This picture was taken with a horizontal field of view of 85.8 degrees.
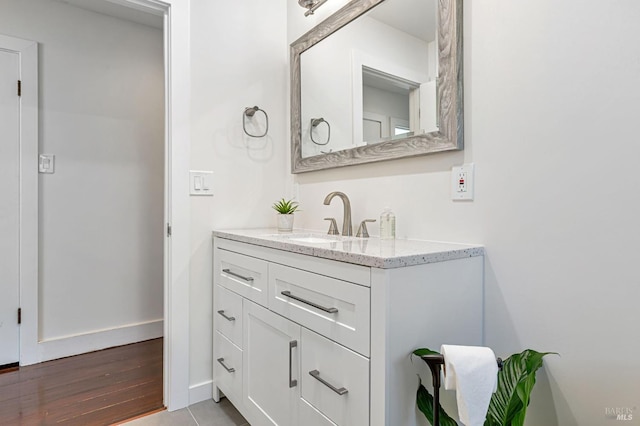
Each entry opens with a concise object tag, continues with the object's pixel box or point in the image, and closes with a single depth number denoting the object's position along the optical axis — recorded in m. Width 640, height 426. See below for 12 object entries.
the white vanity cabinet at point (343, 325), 0.90
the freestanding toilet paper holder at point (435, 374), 0.86
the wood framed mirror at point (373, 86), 1.24
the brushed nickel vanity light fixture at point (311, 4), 1.76
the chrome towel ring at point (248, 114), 1.99
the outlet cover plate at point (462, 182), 1.19
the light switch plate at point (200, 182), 1.83
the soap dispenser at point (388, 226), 1.43
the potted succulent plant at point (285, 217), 1.85
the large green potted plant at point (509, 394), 0.84
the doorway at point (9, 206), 2.15
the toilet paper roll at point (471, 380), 0.79
